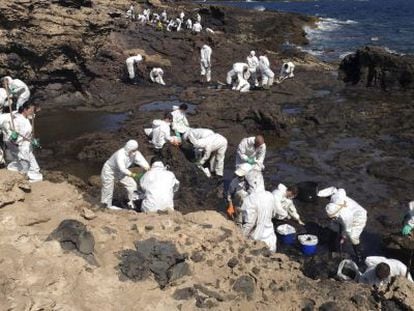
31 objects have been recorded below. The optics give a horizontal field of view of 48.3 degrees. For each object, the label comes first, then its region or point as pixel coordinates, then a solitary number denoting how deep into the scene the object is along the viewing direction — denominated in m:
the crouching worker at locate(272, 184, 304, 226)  9.30
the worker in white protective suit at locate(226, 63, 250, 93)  20.77
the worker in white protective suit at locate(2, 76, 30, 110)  13.96
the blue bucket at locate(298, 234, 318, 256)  8.55
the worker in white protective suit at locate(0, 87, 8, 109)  12.32
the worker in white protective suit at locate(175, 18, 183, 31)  34.24
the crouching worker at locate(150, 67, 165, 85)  22.42
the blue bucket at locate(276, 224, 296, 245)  8.87
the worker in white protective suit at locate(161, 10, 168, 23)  36.99
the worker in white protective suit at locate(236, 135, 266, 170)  11.05
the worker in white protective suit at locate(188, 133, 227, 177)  11.98
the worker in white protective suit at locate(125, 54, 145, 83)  21.86
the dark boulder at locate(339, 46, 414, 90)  22.36
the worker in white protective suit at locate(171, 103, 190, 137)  13.54
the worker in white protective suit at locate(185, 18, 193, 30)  35.41
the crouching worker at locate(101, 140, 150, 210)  9.26
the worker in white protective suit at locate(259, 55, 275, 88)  21.11
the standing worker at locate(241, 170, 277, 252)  7.53
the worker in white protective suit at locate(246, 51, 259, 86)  21.64
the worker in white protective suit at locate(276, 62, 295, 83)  23.06
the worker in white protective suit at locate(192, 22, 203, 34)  29.69
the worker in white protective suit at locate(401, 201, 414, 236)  8.38
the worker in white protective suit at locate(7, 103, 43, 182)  9.60
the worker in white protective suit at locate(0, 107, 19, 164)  9.55
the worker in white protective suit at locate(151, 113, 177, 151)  12.91
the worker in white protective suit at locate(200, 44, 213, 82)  22.81
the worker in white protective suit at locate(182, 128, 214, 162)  12.16
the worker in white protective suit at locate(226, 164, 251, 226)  9.29
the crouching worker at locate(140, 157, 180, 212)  8.04
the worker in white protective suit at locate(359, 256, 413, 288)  6.35
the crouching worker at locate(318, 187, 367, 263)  8.27
